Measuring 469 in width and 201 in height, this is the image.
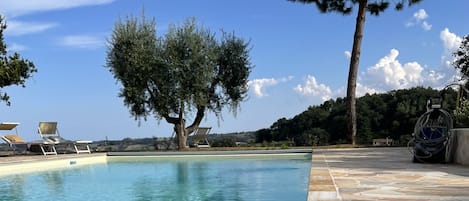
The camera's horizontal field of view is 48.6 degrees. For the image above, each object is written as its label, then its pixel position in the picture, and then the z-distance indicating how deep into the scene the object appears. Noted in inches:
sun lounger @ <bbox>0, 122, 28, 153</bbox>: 580.4
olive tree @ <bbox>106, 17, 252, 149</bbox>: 639.8
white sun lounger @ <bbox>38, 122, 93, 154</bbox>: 606.5
